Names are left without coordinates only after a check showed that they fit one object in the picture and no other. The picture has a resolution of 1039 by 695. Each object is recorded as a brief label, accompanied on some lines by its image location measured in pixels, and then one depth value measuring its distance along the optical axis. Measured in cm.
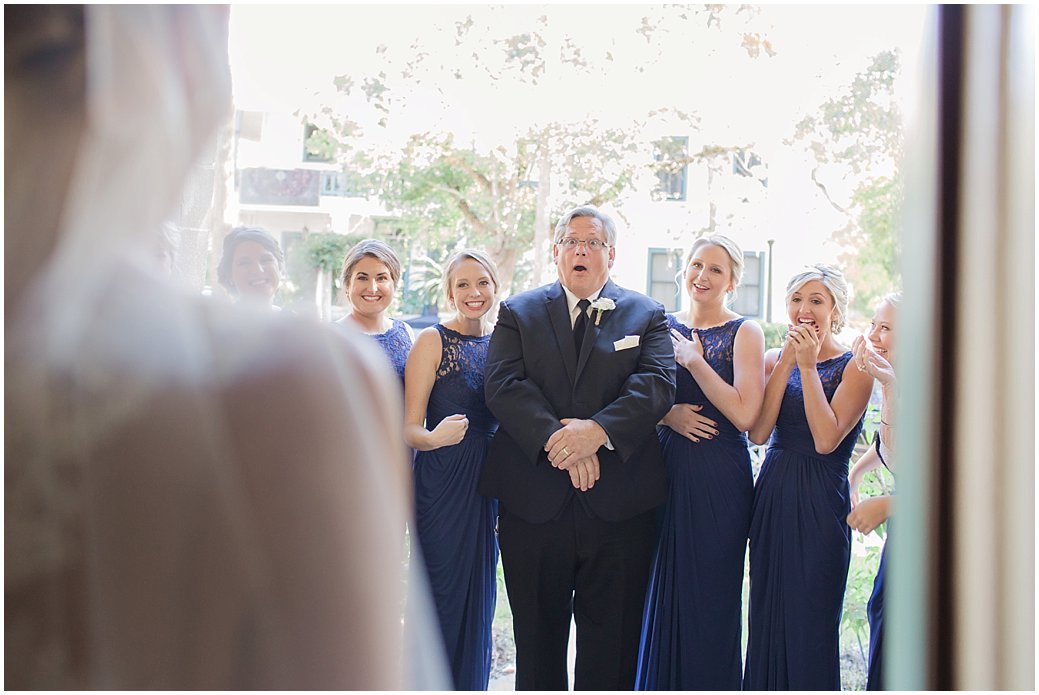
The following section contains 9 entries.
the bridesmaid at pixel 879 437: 255
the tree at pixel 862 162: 432
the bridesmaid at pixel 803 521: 271
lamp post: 490
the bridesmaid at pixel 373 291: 308
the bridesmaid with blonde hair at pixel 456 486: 284
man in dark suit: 263
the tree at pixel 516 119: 447
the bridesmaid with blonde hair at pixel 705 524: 277
